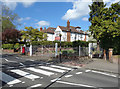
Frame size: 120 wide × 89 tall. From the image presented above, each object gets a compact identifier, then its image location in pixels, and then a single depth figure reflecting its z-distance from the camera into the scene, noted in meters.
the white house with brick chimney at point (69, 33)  46.28
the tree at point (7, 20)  36.58
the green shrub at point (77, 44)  29.03
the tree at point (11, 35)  28.45
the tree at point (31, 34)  29.05
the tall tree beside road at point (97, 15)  13.20
